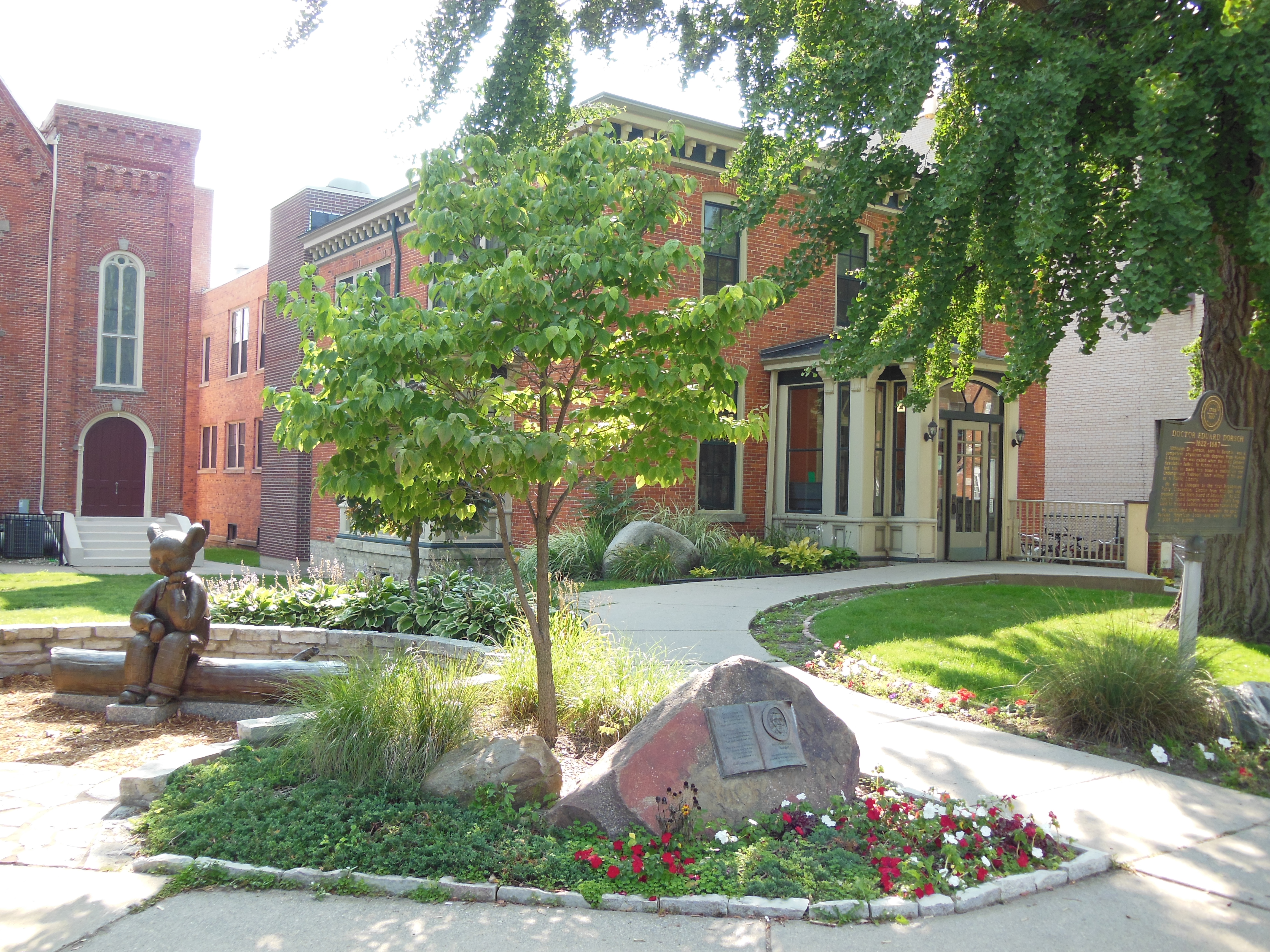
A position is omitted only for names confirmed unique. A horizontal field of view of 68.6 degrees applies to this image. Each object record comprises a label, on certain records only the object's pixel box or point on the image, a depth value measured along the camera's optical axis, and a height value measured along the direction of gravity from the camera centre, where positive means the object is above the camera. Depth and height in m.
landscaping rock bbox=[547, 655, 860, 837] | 4.44 -1.31
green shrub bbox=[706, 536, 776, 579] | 15.10 -0.96
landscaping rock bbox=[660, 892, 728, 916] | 3.85 -1.68
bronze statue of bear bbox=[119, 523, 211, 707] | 6.80 -1.06
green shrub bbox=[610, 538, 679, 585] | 14.23 -1.00
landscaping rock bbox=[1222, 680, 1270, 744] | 5.94 -1.29
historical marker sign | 6.97 +0.28
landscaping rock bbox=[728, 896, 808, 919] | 3.81 -1.67
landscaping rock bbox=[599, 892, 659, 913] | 3.87 -1.69
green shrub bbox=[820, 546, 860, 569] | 15.88 -0.95
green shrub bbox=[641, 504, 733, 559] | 15.64 -0.46
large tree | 7.11 +2.96
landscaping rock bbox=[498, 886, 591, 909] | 3.91 -1.69
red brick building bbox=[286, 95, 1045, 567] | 16.69 +1.15
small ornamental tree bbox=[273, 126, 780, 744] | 4.68 +0.83
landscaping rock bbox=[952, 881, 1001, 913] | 3.90 -1.66
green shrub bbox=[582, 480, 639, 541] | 15.91 -0.16
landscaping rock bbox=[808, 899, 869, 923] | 3.79 -1.67
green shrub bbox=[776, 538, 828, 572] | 15.48 -0.91
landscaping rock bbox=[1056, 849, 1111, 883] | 4.20 -1.62
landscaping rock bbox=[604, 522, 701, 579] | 14.75 -0.68
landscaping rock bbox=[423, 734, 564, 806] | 4.74 -1.42
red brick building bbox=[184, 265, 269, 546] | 28.67 +2.61
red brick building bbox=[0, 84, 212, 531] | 23.12 +4.65
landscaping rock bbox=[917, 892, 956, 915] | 3.85 -1.66
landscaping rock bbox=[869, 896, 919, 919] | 3.81 -1.66
